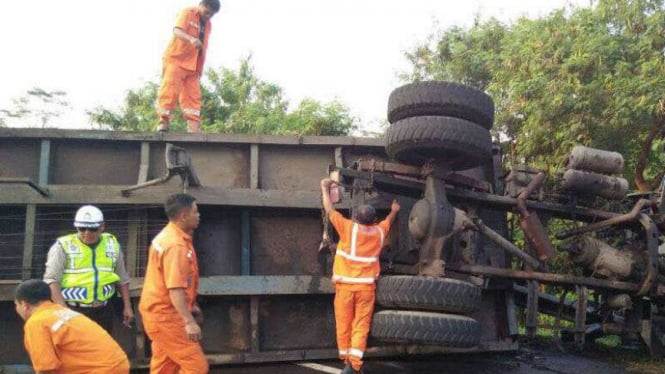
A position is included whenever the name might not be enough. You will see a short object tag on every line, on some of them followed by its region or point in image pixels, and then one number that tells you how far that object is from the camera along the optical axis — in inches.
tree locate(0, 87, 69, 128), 650.2
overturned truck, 161.8
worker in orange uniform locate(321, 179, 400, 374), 165.3
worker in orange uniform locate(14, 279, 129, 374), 108.0
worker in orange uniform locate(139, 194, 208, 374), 126.1
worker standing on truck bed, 228.1
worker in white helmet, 148.4
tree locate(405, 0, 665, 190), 322.0
